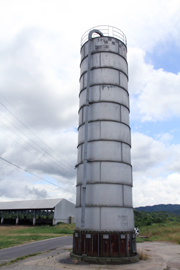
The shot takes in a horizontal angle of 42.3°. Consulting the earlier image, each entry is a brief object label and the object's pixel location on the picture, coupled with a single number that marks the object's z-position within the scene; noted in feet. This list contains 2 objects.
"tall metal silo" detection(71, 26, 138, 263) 41.68
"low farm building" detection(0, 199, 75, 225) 158.51
